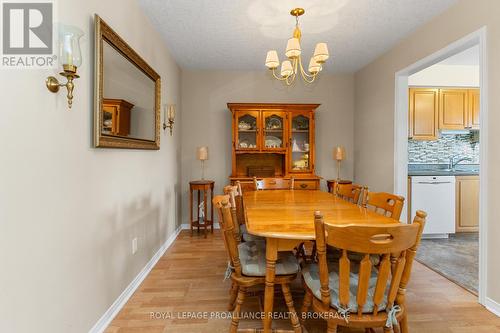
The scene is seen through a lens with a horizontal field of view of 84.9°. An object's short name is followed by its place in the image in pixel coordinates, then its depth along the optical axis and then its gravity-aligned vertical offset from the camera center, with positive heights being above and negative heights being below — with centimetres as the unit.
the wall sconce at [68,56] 125 +51
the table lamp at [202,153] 392 +18
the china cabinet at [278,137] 397 +43
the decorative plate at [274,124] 405 +62
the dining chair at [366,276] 112 -48
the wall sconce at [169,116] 327 +59
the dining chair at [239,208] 200 -37
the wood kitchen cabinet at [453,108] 395 +84
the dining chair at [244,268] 151 -62
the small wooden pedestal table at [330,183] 409 -27
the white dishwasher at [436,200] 364 -46
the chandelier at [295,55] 211 +89
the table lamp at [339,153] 408 +19
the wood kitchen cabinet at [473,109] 400 +84
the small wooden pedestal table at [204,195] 374 -43
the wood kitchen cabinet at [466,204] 372 -52
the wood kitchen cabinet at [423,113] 393 +76
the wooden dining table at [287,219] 142 -32
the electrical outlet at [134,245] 229 -68
